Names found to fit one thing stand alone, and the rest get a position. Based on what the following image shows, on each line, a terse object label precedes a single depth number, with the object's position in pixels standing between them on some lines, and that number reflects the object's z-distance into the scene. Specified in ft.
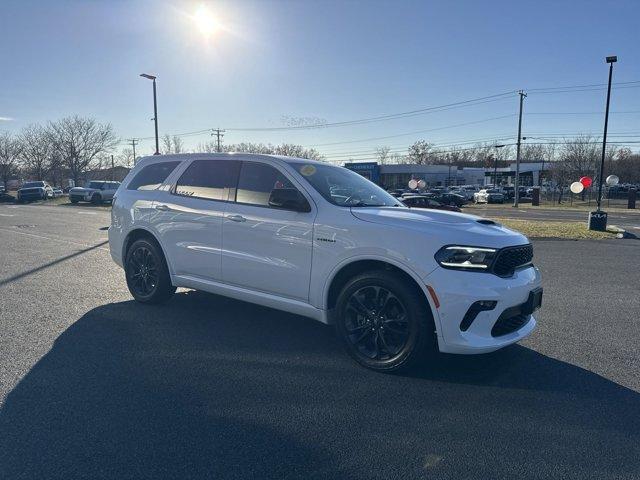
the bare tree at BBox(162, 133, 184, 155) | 252.99
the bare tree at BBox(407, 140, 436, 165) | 365.61
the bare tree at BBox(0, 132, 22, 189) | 211.61
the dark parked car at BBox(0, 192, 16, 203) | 136.60
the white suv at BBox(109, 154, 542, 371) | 11.81
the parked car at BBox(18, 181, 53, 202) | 130.41
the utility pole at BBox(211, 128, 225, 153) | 245.37
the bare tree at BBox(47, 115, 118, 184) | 195.31
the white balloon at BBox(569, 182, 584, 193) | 87.60
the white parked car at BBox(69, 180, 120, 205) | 108.68
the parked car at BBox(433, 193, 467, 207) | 126.31
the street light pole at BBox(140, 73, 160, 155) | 88.02
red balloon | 94.66
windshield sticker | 15.47
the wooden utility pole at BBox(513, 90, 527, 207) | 137.27
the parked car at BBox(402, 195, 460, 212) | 67.69
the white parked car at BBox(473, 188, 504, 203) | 159.03
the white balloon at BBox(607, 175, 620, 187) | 87.79
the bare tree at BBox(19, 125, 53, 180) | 201.26
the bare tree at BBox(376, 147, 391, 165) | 386.32
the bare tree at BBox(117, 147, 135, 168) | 307.00
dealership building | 274.77
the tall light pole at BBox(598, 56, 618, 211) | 55.67
